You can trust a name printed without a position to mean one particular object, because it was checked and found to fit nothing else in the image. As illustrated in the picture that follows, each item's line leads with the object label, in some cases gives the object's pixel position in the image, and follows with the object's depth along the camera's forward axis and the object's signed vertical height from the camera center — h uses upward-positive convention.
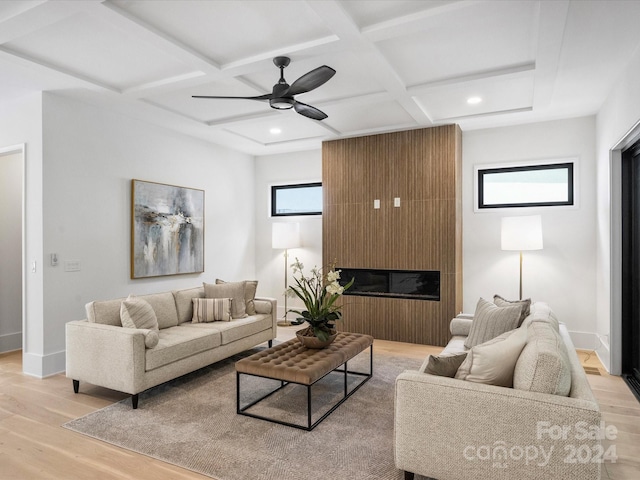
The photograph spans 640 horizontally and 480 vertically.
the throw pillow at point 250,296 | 4.85 -0.66
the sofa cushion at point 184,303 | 4.46 -0.69
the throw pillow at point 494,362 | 2.04 -0.62
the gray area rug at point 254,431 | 2.38 -1.31
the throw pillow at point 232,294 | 4.68 -0.62
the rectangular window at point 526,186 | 5.02 +0.68
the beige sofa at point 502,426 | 1.74 -0.85
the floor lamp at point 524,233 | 4.64 +0.07
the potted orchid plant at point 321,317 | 3.46 -0.65
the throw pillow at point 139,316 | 3.54 -0.67
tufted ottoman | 2.87 -0.92
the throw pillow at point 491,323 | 3.10 -0.64
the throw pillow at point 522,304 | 3.09 -0.53
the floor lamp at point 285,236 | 6.43 +0.06
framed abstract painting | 4.91 +0.13
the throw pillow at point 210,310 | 4.47 -0.76
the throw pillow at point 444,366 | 2.20 -0.68
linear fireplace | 5.29 -0.57
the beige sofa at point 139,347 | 3.22 -0.92
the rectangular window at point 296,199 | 6.70 +0.67
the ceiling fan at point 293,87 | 2.92 +1.14
